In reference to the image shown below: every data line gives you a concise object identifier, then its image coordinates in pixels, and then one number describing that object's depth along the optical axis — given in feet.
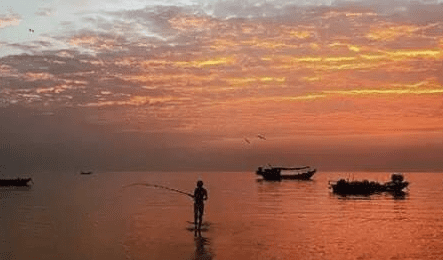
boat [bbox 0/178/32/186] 404.77
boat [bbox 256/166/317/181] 448.65
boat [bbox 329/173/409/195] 249.14
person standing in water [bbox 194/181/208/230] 88.69
